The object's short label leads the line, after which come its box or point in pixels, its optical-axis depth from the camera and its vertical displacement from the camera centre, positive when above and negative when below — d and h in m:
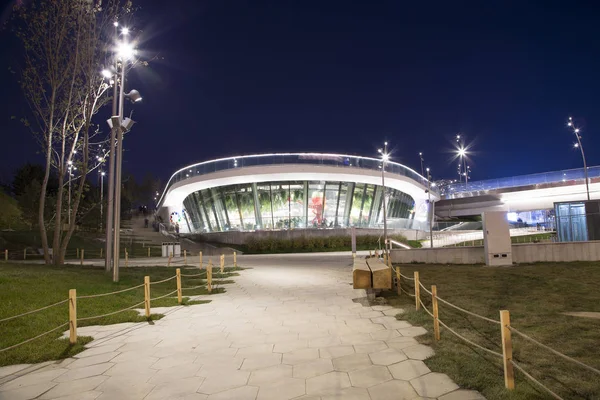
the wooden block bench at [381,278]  10.08 -1.18
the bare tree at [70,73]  18.25 +8.69
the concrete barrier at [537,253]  17.17 -1.08
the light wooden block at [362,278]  10.19 -1.17
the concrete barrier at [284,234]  40.41 +0.37
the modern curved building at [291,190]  41.31 +5.65
